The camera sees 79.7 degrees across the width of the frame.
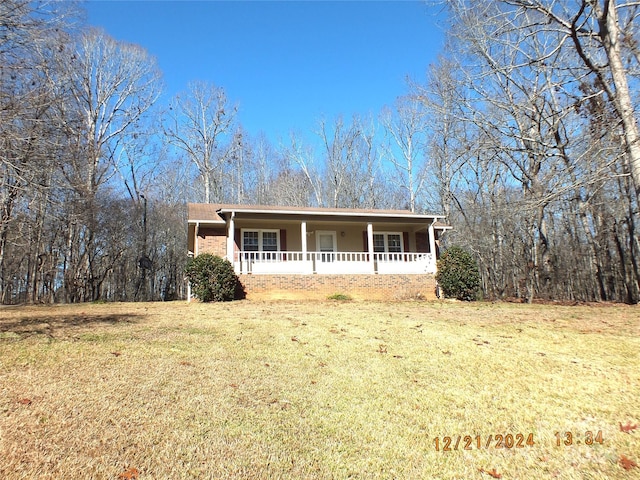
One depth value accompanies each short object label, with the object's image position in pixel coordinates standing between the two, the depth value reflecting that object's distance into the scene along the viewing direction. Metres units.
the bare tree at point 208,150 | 28.31
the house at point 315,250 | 14.79
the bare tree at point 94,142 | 19.08
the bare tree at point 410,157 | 25.83
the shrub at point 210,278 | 13.28
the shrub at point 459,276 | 15.02
